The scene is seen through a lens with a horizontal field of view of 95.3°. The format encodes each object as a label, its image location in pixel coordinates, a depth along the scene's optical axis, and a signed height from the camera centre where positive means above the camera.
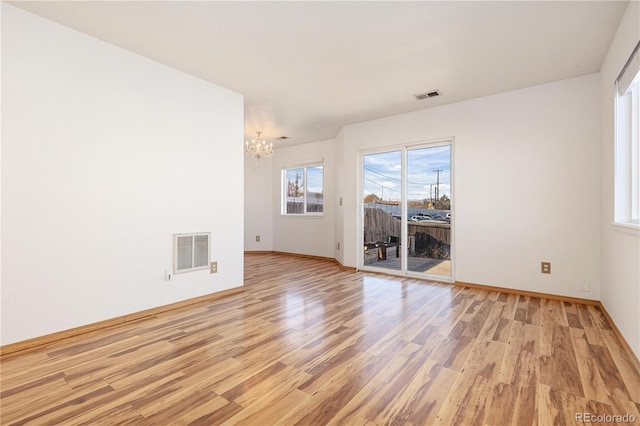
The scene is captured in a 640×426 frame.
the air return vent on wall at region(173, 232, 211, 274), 3.16 -0.45
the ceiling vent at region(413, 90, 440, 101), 3.75 +1.56
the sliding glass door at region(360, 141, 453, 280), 4.41 +0.05
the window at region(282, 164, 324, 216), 6.67 +0.53
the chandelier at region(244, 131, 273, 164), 5.45 +1.21
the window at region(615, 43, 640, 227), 2.31 +0.55
